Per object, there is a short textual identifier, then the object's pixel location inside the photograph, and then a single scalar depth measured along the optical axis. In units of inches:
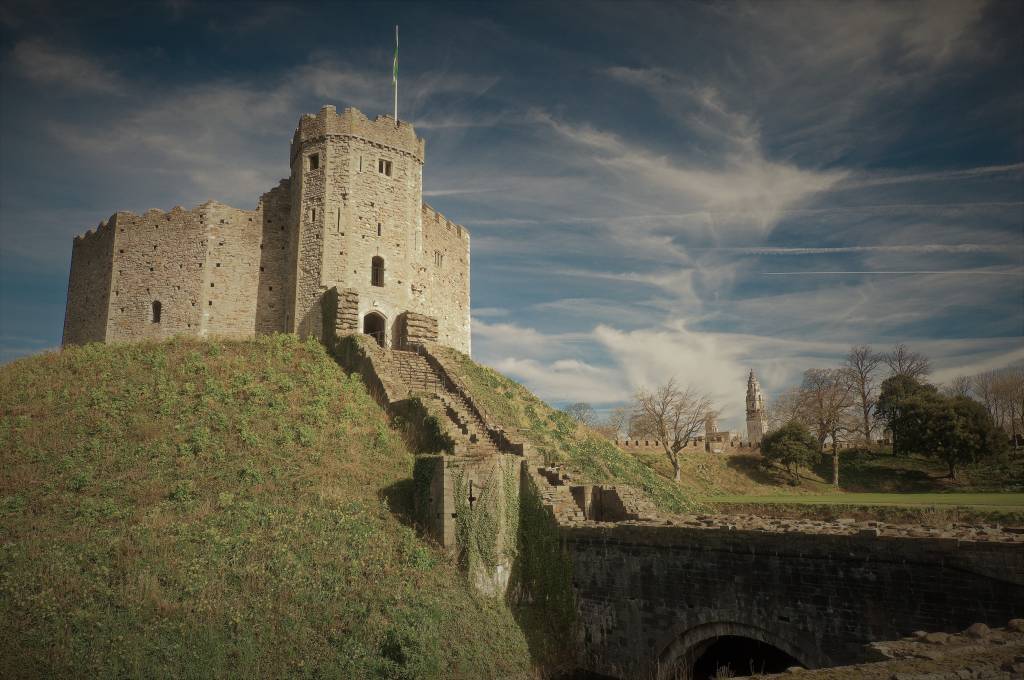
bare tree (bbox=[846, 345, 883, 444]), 2110.9
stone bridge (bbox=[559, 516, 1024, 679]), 390.0
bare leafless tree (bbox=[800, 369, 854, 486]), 1743.4
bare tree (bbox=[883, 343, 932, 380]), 2180.1
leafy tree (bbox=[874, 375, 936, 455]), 1593.3
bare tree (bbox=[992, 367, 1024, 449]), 2075.5
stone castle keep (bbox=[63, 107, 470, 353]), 1134.4
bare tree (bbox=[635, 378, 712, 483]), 1672.0
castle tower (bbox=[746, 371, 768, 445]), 3651.6
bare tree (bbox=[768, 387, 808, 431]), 2640.3
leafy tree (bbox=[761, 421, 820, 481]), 1609.3
